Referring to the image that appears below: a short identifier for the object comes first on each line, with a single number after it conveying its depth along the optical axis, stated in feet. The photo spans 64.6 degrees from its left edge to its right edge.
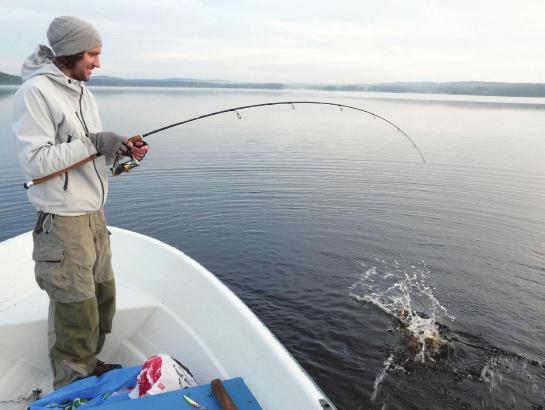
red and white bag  10.30
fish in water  19.30
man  9.20
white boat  10.14
